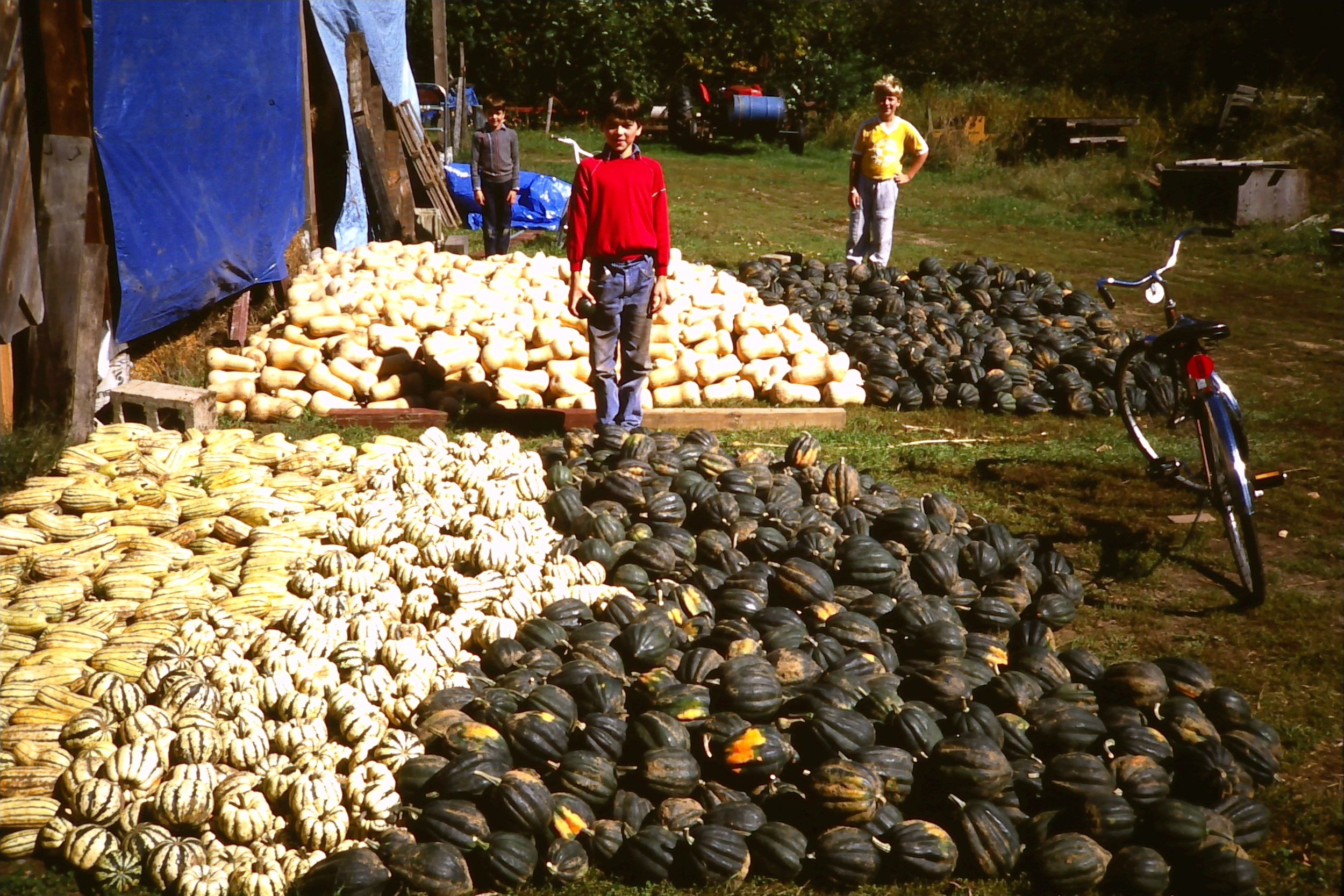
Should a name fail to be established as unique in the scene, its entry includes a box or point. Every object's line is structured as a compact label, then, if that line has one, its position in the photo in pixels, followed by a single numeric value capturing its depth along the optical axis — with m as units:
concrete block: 7.55
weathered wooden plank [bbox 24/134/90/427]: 7.19
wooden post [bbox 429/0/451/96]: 20.38
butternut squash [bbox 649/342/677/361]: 8.99
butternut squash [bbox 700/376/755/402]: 8.99
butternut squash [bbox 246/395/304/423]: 8.47
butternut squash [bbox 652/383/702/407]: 8.81
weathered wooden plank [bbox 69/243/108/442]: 7.26
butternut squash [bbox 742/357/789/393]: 9.17
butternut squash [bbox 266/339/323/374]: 8.73
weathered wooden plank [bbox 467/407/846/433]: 8.47
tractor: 28.97
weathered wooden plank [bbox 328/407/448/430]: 8.45
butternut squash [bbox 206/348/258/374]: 8.75
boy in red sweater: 7.12
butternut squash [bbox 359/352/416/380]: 8.86
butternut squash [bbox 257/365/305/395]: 8.64
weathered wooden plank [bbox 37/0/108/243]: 7.32
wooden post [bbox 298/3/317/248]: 10.65
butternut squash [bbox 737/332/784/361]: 9.24
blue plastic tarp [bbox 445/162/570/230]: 16.86
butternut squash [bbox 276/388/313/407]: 8.57
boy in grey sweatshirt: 13.70
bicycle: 5.89
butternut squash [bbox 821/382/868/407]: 9.29
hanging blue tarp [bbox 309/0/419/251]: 11.99
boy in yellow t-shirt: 12.13
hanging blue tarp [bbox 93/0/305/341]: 8.27
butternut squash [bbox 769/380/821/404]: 9.11
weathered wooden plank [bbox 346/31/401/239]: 12.54
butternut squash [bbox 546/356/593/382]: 8.70
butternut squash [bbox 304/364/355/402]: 8.65
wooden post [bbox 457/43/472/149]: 23.36
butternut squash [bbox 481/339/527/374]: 8.71
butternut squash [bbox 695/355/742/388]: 8.98
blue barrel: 28.81
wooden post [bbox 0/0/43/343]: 6.55
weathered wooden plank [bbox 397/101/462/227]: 14.92
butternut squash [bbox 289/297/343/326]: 9.17
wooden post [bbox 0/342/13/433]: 6.92
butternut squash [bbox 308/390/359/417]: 8.53
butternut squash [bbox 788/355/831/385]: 9.26
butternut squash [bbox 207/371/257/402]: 8.56
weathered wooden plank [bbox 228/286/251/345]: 9.47
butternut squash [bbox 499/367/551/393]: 8.62
